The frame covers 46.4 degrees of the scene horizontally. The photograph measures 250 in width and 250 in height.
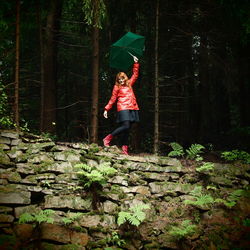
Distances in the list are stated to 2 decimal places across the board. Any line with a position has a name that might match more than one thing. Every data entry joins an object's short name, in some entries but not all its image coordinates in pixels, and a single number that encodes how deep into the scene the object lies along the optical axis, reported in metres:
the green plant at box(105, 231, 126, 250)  6.16
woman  8.61
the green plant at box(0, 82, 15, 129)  7.95
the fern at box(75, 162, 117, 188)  6.65
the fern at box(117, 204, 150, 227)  6.20
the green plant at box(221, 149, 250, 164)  8.62
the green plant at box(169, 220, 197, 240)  6.28
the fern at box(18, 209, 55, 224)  5.79
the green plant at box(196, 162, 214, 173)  7.73
